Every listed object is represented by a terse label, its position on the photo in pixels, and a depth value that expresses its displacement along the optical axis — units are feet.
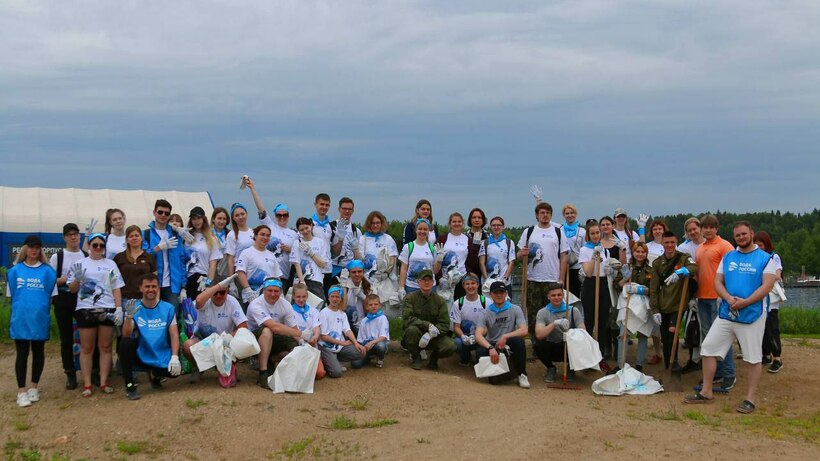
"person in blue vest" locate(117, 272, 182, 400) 26.63
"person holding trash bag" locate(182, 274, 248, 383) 28.53
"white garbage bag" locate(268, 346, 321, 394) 27.81
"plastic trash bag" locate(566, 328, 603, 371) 30.07
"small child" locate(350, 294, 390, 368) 31.65
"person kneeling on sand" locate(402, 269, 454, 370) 31.60
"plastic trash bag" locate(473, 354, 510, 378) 30.07
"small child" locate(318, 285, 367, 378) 30.40
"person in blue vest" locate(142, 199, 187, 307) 28.76
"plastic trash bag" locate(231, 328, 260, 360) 27.61
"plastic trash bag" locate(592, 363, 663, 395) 29.27
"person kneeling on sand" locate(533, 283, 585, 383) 30.50
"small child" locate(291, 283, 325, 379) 29.73
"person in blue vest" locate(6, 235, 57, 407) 26.27
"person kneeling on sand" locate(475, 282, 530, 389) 30.35
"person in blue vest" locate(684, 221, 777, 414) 25.57
